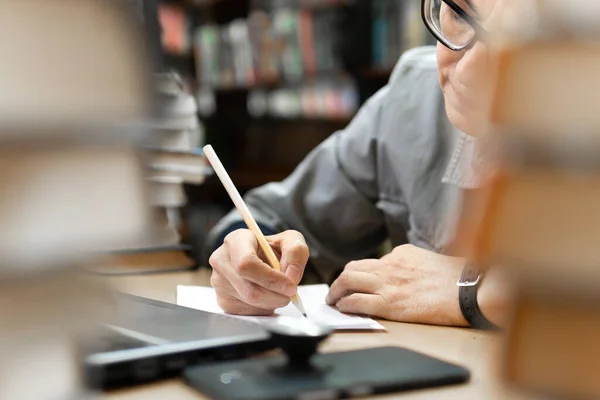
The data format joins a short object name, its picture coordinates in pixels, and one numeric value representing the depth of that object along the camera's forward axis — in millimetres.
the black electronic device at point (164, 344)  525
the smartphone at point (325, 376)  476
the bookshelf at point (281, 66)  3123
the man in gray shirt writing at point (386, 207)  855
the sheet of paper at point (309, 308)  797
